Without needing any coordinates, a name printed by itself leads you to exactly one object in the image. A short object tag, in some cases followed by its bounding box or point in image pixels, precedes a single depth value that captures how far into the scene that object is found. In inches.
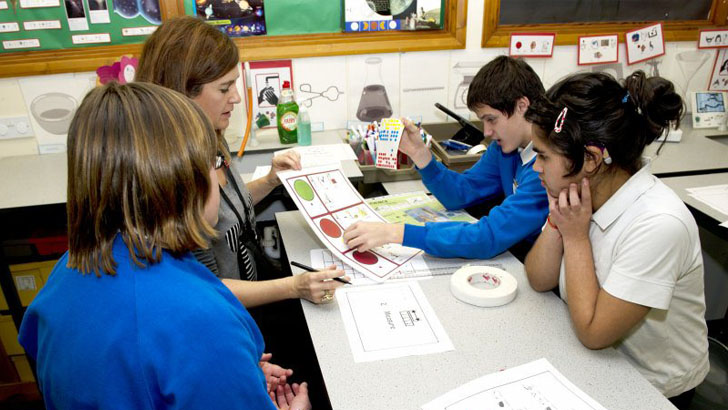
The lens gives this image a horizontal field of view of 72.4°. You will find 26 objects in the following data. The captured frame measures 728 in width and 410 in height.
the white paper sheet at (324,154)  80.6
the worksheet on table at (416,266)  53.2
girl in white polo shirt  40.4
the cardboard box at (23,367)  86.0
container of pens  79.7
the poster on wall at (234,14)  86.7
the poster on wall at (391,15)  90.9
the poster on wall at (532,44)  97.4
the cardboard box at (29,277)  80.8
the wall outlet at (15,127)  88.0
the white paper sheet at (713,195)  67.9
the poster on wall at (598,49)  99.7
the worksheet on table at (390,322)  42.4
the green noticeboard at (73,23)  82.7
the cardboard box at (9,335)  83.0
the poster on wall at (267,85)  92.0
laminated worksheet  54.7
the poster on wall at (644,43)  99.6
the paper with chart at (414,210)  65.6
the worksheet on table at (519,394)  36.1
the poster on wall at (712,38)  102.2
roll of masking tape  47.9
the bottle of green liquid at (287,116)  88.1
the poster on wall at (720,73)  105.2
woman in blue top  26.7
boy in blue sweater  54.6
